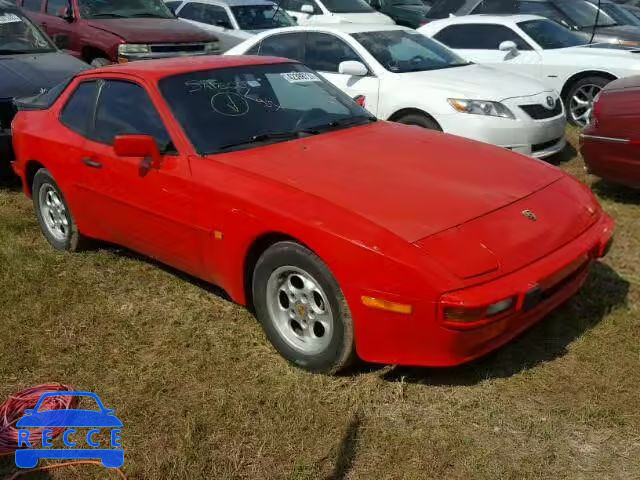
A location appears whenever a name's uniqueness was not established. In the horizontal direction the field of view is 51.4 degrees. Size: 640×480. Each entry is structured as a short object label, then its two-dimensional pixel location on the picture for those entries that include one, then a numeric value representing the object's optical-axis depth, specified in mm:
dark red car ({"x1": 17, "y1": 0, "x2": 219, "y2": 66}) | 8938
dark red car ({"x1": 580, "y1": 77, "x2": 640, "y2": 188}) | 5398
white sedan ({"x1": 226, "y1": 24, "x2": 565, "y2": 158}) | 6562
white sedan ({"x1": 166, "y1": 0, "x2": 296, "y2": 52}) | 11508
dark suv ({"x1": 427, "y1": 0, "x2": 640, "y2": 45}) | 9656
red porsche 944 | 2902
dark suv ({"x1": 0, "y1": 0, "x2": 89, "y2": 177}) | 6223
